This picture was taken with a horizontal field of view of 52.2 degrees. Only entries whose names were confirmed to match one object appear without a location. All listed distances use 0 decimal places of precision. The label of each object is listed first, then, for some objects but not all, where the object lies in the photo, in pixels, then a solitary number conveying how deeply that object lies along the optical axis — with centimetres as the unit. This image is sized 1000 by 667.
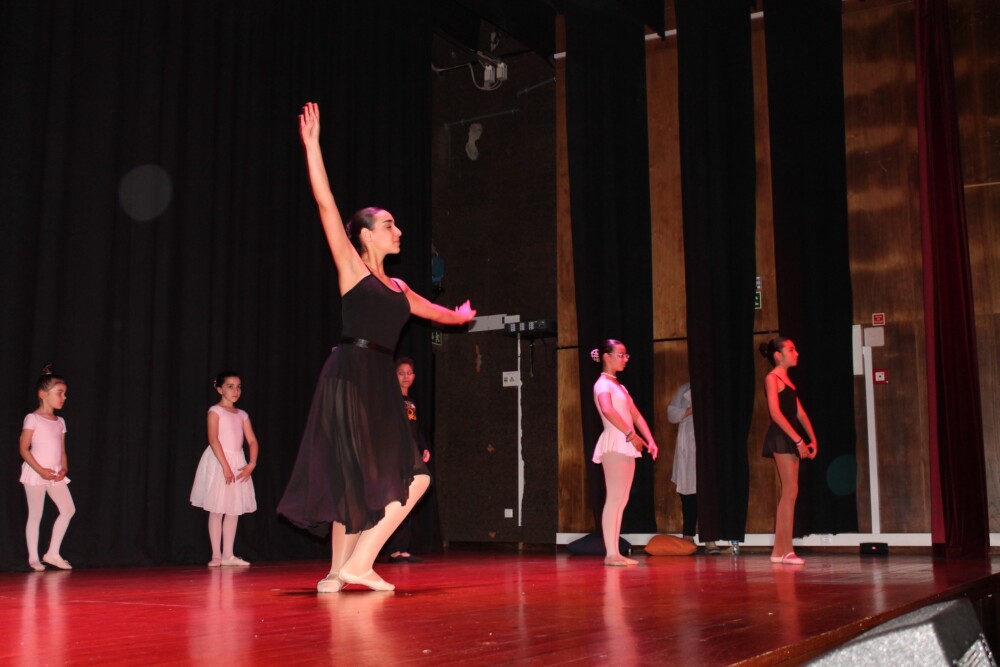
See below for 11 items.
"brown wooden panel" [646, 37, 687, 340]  1018
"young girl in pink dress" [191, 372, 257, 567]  748
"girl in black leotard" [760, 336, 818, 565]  669
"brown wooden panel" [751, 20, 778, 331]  959
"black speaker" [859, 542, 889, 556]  848
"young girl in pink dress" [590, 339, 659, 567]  666
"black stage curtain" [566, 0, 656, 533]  975
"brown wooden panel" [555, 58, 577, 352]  1069
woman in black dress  375
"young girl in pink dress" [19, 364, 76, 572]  655
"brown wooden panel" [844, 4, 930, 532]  888
